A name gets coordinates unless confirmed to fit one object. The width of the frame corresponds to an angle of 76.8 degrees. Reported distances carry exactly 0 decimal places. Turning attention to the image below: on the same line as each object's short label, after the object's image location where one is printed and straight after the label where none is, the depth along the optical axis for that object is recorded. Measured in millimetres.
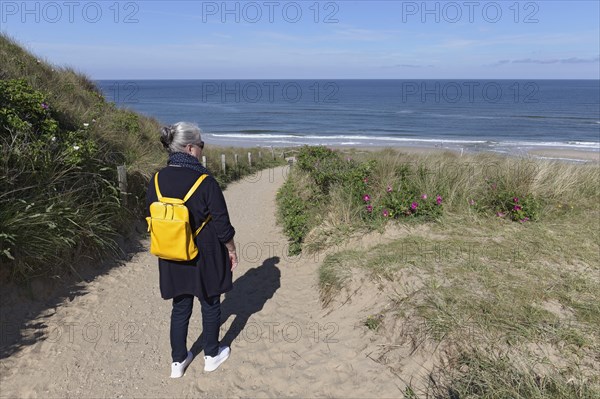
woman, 2988
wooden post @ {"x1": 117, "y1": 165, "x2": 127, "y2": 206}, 6707
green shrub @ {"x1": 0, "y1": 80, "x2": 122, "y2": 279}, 4453
